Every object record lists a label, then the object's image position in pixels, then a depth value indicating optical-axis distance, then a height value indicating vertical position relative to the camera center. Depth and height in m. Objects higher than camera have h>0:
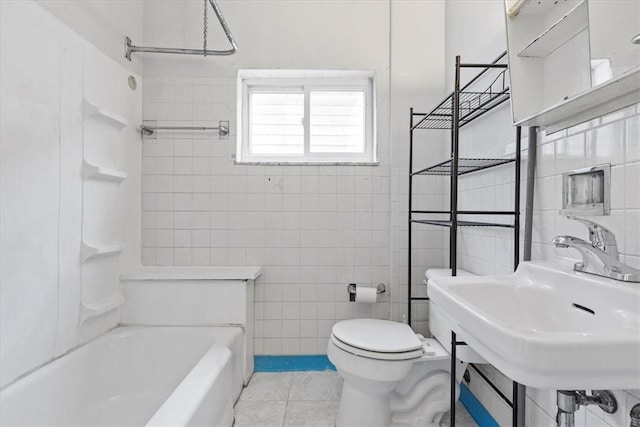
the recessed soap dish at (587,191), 0.82 +0.06
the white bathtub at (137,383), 1.04 -0.74
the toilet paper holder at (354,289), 1.83 -0.49
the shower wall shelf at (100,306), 1.45 -0.50
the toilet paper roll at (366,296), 1.82 -0.51
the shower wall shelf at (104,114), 1.45 +0.49
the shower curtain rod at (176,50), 1.78 +0.95
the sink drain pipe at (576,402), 0.76 -0.48
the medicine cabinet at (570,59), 0.72 +0.45
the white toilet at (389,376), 1.28 -0.74
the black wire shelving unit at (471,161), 1.18 +0.24
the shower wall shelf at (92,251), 1.45 -0.21
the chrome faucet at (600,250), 0.71 -0.09
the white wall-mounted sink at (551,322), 0.52 -0.24
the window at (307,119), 2.09 +0.64
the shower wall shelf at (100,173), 1.46 +0.18
